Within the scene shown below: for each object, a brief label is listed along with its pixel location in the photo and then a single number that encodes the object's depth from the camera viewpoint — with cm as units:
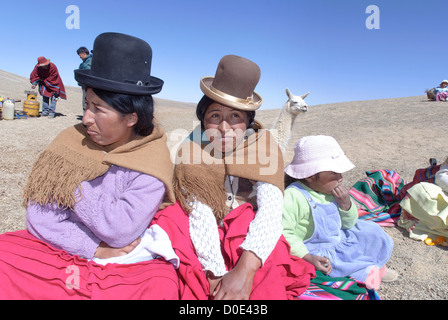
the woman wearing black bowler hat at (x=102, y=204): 178
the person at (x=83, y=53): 1047
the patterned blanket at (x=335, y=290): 220
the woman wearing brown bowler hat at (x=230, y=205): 201
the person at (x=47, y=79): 1151
